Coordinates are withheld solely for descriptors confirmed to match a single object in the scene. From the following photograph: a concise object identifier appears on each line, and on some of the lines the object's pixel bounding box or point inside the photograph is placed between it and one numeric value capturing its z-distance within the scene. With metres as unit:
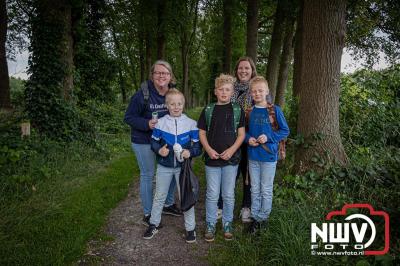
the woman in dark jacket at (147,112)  4.05
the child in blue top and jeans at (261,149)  3.86
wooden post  6.91
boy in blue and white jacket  3.84
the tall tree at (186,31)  16.06
